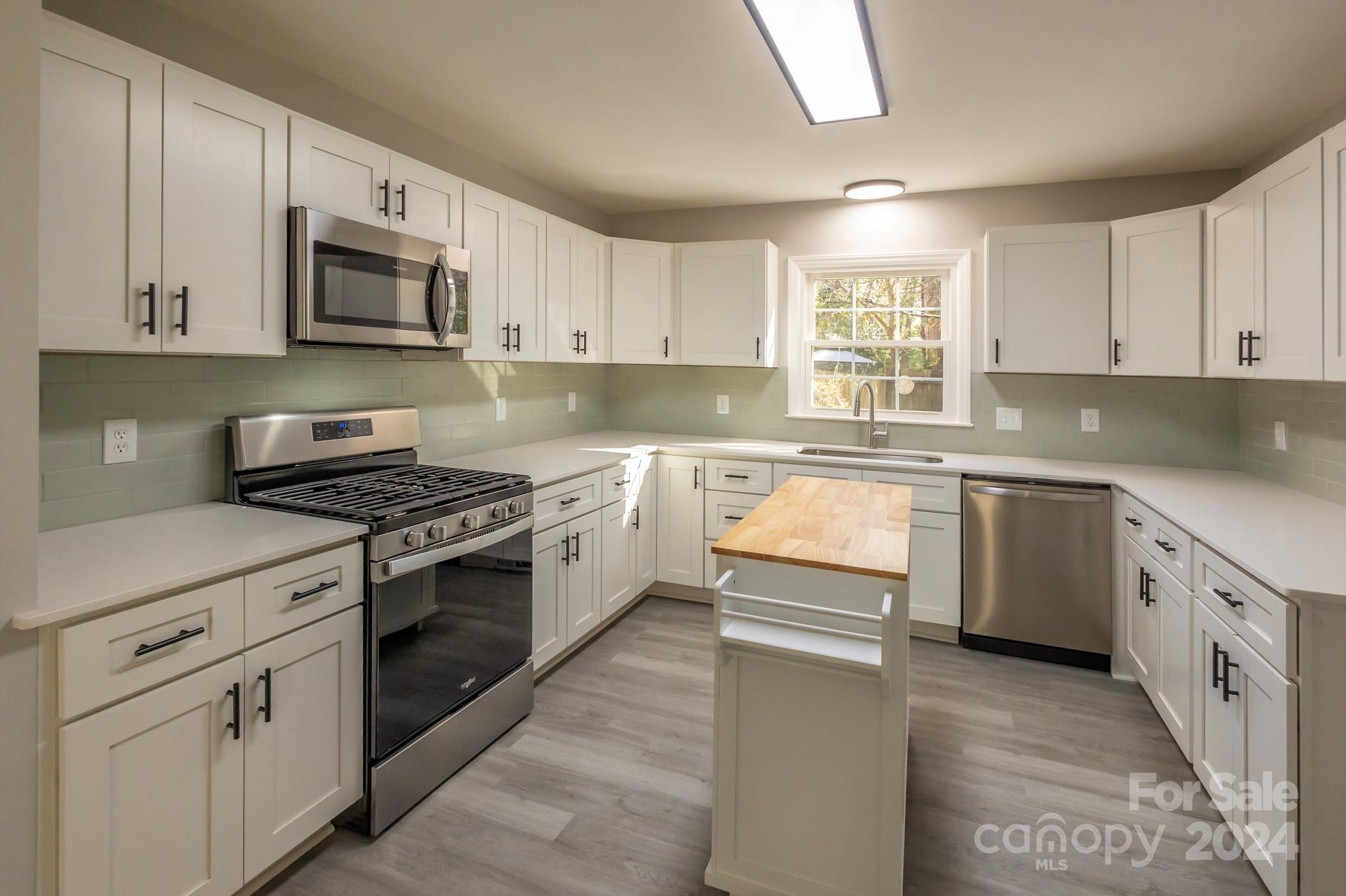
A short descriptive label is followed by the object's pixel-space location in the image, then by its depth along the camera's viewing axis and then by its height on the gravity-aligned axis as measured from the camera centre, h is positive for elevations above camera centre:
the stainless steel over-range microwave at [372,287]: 2.14 +0.58
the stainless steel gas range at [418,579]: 2.02 -0.45
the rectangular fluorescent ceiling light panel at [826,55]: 1.98 +1.34
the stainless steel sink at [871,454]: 3.81 -0.04
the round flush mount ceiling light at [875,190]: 3.70 +1.47
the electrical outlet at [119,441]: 1.93 +0.01
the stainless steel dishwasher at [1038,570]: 3.16 -0.61
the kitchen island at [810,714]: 1.59 -0.67
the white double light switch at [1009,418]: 3.83 +0.17
